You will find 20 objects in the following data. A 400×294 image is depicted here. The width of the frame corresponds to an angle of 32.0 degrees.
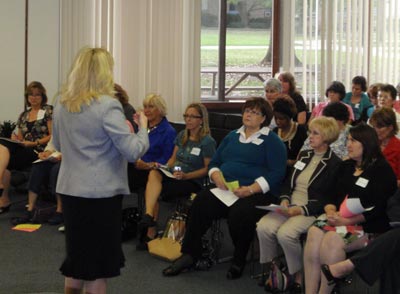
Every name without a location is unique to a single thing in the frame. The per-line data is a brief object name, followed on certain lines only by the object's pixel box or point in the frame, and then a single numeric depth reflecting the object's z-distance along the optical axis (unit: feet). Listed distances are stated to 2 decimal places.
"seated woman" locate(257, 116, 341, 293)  13.14
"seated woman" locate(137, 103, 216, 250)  16.14
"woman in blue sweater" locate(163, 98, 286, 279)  14.20
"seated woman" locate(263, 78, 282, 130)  21.31
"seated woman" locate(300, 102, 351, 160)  14.87
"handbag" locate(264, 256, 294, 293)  13.35
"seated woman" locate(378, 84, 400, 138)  20.88
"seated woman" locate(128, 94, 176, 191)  17.54
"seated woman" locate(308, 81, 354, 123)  21.98
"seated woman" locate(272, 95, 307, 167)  15.98
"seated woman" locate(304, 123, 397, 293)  12.10
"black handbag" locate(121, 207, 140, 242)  16.97
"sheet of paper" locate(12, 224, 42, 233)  18.20
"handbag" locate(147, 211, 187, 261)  15.34
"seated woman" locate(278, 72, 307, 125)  21.44
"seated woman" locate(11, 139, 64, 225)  18.78
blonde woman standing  9.78
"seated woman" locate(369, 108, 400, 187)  13.92
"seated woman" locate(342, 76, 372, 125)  23.12
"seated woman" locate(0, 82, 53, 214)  20.16
